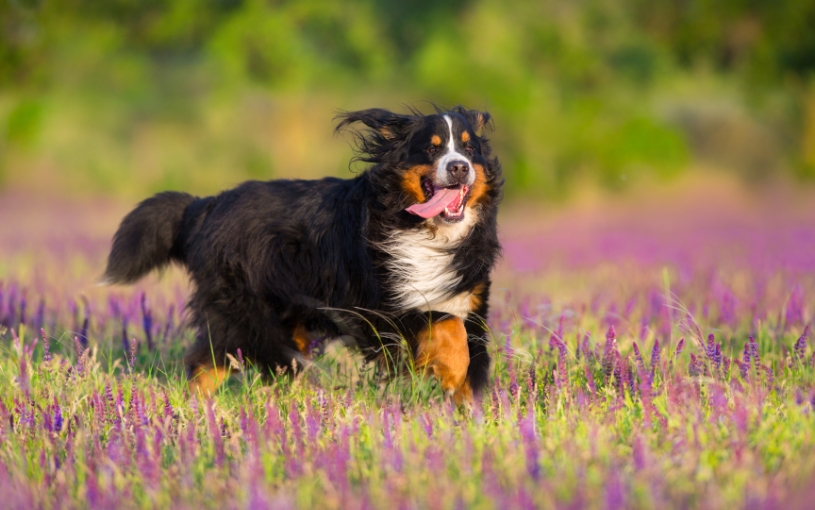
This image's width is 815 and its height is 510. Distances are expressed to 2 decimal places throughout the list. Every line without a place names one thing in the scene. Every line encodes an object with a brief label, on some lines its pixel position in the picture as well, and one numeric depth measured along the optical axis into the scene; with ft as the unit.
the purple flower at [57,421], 21.67
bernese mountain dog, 27.22
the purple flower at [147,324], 31.96
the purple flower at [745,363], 23.57
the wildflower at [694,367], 25.13
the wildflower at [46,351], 24.29
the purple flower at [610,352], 25.25
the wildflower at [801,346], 24.99
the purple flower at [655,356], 24.94
